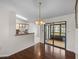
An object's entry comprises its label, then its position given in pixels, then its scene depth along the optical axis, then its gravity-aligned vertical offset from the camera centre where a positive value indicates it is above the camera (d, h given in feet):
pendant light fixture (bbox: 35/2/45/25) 7.66 +1.31
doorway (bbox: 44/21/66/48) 11.01 -1.22
